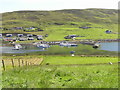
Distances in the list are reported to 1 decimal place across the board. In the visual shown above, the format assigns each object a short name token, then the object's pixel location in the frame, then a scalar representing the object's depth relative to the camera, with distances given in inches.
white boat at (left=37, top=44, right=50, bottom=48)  3803.6
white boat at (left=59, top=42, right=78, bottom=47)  3967.8
